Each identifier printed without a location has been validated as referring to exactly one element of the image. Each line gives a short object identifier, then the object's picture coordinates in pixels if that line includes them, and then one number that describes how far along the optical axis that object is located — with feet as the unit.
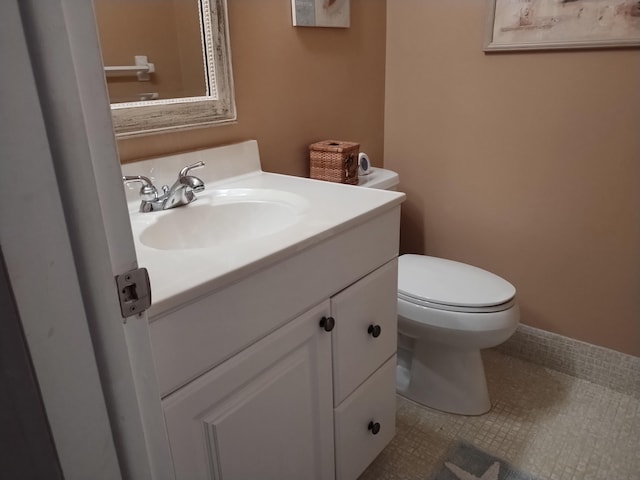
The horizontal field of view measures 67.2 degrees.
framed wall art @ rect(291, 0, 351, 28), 4.79
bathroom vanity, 2.45
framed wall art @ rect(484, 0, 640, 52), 4.68
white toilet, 4.78
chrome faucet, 3.64
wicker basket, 4.94
